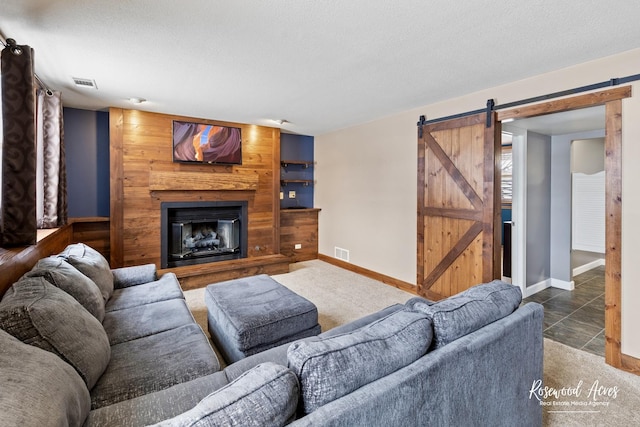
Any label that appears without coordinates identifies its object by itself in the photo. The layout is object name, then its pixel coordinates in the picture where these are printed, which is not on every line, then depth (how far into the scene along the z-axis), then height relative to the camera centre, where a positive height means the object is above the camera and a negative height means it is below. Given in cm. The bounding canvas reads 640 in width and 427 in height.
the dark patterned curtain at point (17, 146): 204 +43
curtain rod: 198 +108
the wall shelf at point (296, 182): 550 +52
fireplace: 442 -35
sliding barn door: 314 +6
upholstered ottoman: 206 -77
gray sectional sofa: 85 -55
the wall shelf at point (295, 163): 546 +85
